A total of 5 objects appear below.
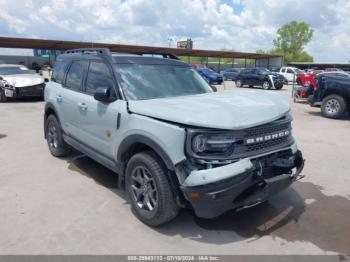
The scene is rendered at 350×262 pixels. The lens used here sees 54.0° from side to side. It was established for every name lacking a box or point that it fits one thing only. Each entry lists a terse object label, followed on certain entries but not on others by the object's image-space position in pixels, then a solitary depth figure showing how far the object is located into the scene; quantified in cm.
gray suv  324
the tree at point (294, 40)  9262
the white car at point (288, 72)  3373
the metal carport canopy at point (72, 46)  3316
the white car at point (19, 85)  1393
